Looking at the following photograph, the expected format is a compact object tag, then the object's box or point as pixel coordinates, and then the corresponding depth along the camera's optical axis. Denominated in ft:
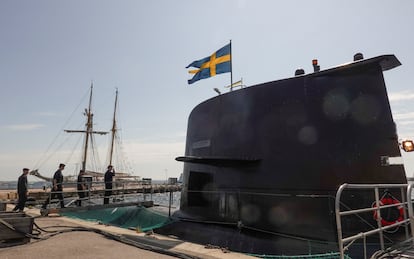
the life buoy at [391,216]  19.80
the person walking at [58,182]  40.83
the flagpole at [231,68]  35.41
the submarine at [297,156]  21.40
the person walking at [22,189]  37.11
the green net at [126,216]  37.09
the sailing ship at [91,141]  167.94
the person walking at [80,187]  45.29
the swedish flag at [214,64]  37.83
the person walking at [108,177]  48.01
